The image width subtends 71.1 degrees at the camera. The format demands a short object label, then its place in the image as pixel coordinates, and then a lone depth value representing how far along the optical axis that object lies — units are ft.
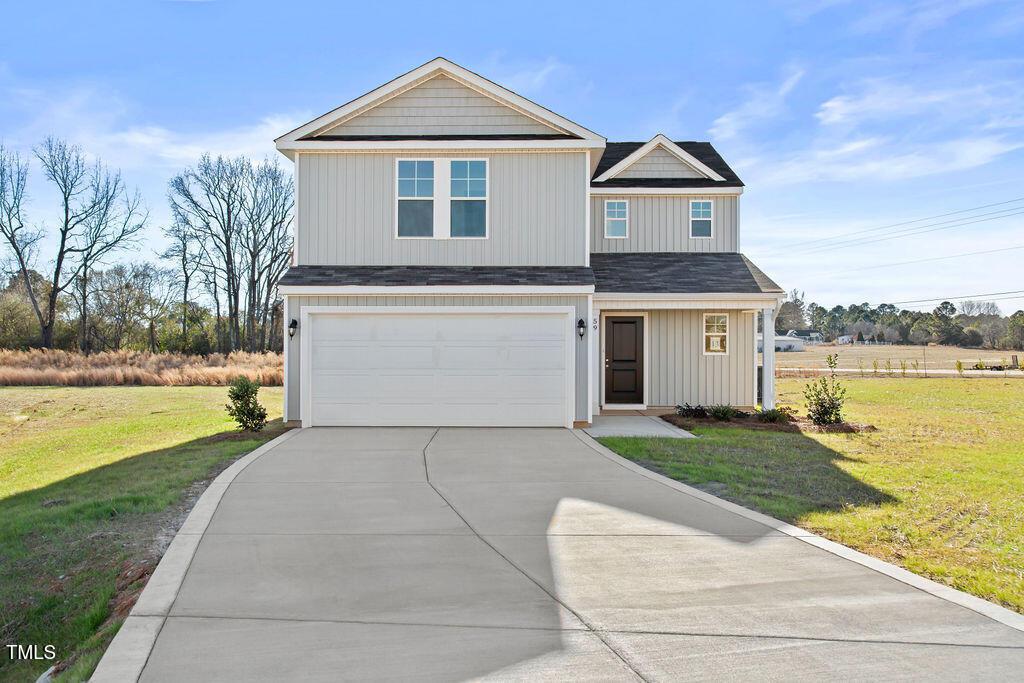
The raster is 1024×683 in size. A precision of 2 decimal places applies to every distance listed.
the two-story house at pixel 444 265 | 44.62
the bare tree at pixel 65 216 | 129.80
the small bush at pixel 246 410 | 44.04
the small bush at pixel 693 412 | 50.70
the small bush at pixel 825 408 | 47.73
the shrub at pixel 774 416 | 49.12
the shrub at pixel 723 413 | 49.75
